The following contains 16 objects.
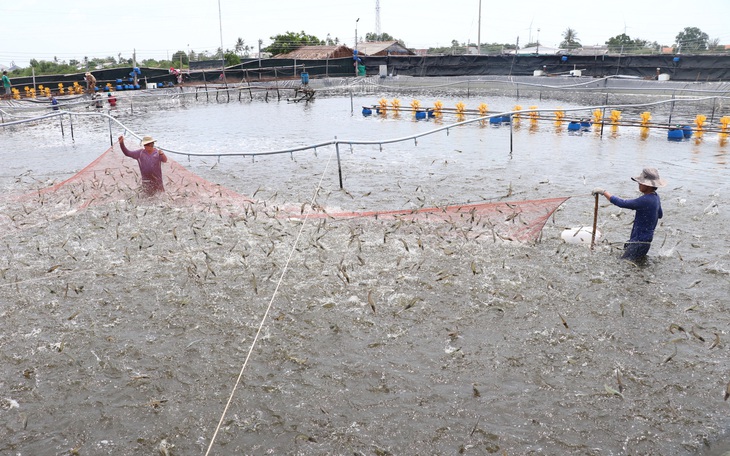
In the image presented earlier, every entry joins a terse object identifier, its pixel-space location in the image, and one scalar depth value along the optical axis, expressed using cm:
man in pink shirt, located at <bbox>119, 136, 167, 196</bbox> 1151
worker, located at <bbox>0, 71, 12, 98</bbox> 3528
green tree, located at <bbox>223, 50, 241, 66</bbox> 6307
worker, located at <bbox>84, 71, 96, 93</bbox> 3638
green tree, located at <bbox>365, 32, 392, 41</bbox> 8935
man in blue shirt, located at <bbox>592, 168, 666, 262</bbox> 758
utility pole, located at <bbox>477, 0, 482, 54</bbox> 5968
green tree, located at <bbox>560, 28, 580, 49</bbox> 8750
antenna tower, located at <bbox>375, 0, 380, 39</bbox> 8844
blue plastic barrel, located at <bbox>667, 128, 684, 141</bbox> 1820
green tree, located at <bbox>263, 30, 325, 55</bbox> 6669
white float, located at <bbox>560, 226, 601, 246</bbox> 895
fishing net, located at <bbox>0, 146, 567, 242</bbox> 934
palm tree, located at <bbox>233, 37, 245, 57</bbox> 7450
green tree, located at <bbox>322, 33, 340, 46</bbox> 7681
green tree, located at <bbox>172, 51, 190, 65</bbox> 6256
